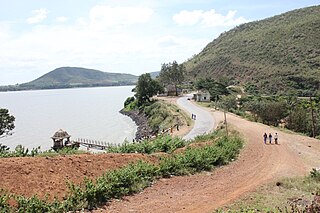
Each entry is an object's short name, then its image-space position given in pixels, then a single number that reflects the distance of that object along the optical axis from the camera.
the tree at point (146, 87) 77.88
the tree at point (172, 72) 96.94
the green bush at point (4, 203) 8.92
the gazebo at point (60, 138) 39.51
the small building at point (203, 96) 74.11
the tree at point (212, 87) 78.84
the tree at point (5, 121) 45.19
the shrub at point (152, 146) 17.48
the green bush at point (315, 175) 14.34
